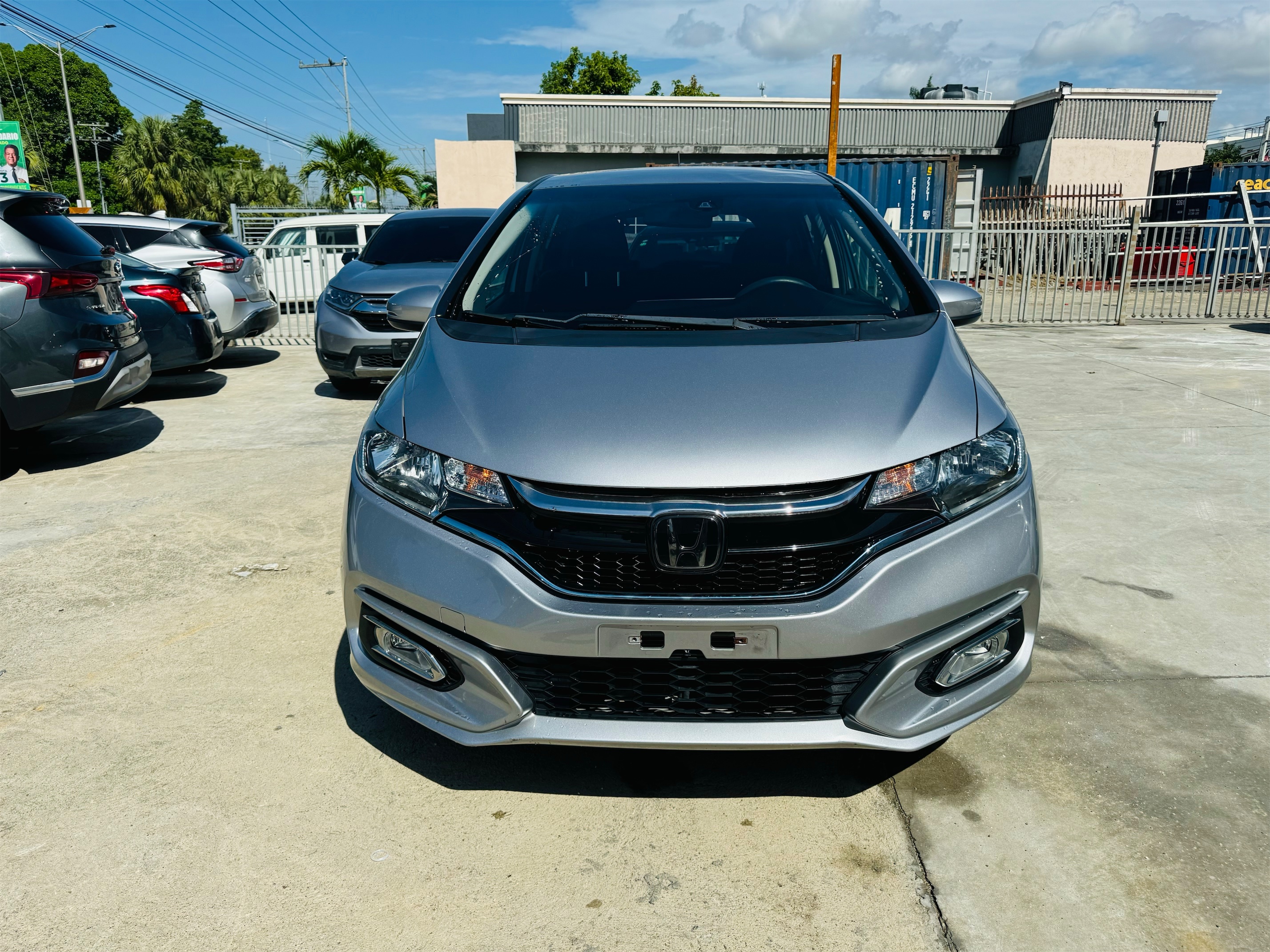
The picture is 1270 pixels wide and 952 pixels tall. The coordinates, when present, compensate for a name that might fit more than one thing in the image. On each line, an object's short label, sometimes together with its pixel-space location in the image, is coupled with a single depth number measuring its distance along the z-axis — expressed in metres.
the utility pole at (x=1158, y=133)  25.38
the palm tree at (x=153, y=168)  49.97
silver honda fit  2.06
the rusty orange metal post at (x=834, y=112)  12.65
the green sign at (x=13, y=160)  17.62
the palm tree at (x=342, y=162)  35.84
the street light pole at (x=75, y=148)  39.81
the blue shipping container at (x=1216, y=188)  20.42
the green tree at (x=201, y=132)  76.31
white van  12.95
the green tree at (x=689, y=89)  54.09
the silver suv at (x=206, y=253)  9.50
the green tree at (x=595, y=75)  51.34
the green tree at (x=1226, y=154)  69.38
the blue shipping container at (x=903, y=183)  21.28
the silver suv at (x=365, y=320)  7.76
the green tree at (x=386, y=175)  36.44
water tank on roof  31.02
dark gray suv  5.40
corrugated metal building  27.75
